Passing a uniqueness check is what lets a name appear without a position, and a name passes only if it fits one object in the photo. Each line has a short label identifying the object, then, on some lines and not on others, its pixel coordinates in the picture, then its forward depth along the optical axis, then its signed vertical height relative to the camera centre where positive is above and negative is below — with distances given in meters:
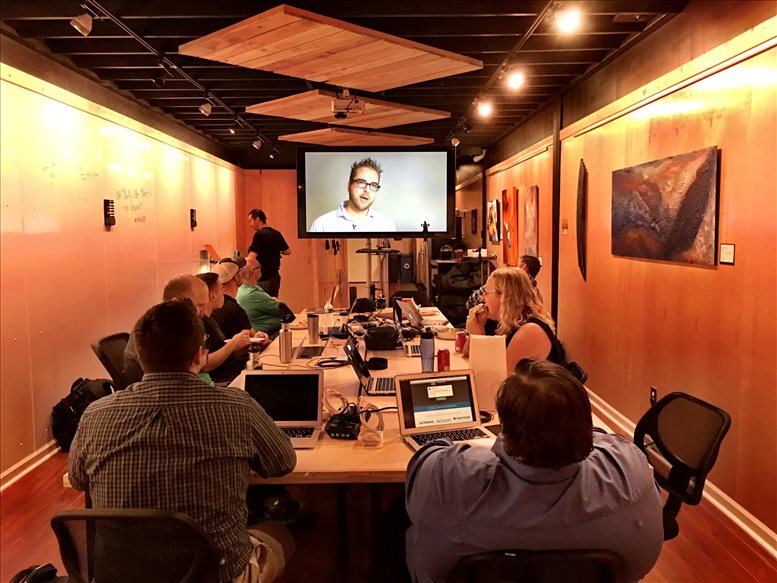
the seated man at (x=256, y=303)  4.89 -0.51
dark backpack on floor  4.33 -1.21
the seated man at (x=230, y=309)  4.28 -0.48
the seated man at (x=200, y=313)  2.85 -0.49
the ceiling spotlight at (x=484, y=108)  6.41 +1.38
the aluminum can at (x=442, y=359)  3.06 -0.60
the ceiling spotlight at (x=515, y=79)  5.04 +1.33
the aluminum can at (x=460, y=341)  3.79 -0.64
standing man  7.80 -0.11
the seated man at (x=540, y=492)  1.29 -0.55
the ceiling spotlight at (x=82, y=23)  3.57 +1.29
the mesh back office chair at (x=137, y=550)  1.49 -0.77
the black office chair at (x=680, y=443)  2.01 -0.73
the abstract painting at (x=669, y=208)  3.40 +0.18
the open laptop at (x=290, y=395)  2.37 -0.60
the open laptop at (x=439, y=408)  2.27 -0.64
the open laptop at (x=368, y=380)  2.80 -0.71
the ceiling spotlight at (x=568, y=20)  3.64 +1.31
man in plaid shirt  1.56 -0.53
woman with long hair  3.10 -0.42
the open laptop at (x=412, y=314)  4.57 -0.57
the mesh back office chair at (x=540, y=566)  1.25 -0.69
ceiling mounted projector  5.08 +1.14
